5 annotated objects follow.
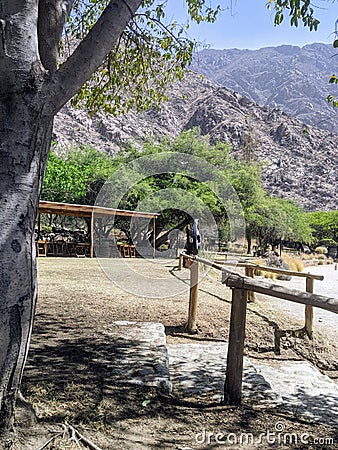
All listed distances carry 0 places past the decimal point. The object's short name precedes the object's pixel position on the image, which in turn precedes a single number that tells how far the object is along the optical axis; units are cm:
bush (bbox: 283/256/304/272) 1968
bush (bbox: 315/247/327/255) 4273
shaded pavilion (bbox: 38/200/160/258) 1602
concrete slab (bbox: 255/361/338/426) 337
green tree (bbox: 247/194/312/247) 2727
